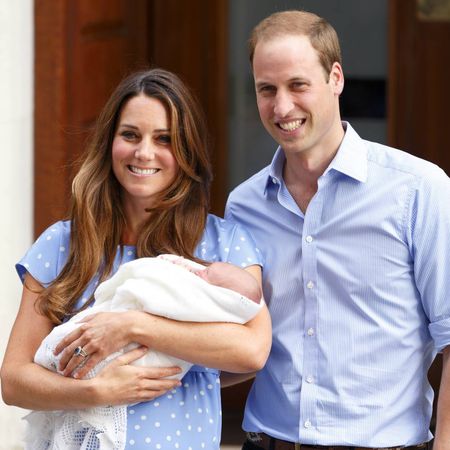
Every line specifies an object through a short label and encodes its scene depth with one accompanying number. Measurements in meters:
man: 6.04
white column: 10.16
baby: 5.84
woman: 5.82
